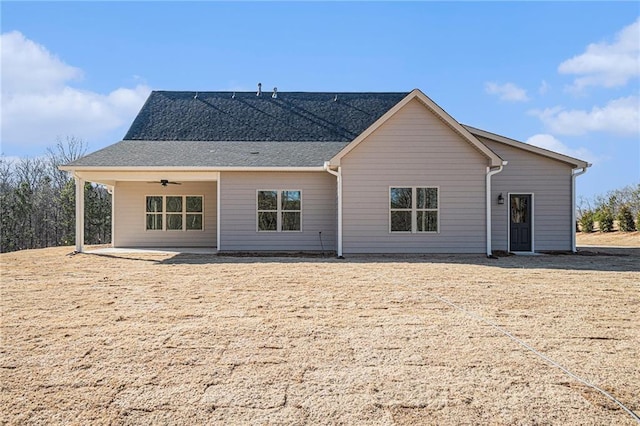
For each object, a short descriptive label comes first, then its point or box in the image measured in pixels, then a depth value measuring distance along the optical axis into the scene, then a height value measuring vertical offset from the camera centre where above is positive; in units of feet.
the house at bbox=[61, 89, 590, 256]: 44.04 +3.19
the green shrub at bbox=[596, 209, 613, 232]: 81.20 +0.19
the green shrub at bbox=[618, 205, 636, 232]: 75.61 +0.18
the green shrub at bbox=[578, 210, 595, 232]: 86.84 -0.21
